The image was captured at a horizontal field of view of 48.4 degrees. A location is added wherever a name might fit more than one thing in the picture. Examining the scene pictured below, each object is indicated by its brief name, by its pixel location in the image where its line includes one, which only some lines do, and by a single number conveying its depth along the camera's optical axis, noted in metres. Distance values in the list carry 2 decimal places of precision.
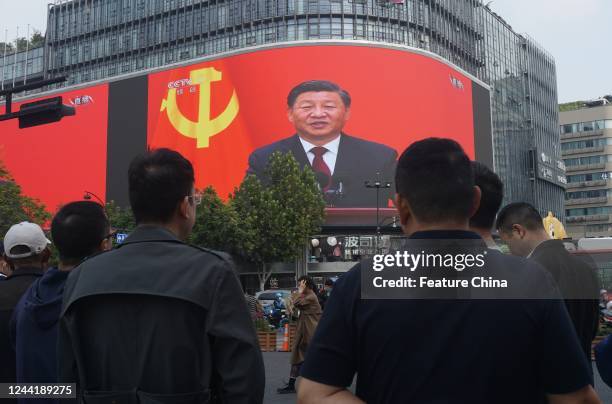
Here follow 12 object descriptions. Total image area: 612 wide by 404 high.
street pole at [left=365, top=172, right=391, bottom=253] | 41.89
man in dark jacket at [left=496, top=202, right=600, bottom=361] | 3.42
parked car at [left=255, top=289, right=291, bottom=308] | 26.89
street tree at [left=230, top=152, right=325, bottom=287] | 38.09
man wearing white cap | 3.47
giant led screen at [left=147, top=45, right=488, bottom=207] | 43.44
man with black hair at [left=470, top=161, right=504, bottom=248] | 3.03
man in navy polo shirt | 1.83
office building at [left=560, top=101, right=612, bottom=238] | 85.25
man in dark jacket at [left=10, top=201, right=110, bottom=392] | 3.01
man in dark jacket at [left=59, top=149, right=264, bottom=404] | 2.24
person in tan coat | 9.53
